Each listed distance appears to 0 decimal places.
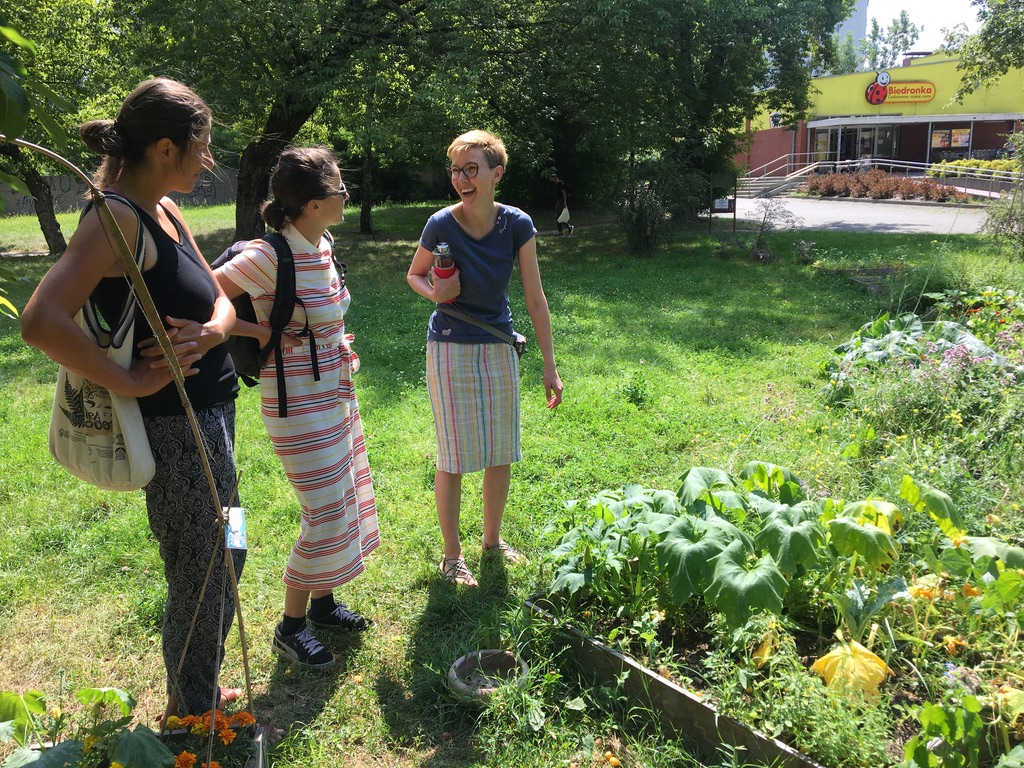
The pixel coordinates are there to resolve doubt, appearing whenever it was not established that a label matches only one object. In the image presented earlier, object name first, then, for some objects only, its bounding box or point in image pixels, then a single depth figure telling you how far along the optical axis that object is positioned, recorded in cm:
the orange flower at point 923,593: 266
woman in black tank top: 198
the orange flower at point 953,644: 259
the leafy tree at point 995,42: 1783
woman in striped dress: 283
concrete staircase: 3531
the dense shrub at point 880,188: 2639
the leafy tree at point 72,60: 1445
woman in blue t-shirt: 338
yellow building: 3478
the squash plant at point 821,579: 249
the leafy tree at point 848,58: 8388
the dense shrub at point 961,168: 2744
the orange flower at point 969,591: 270
